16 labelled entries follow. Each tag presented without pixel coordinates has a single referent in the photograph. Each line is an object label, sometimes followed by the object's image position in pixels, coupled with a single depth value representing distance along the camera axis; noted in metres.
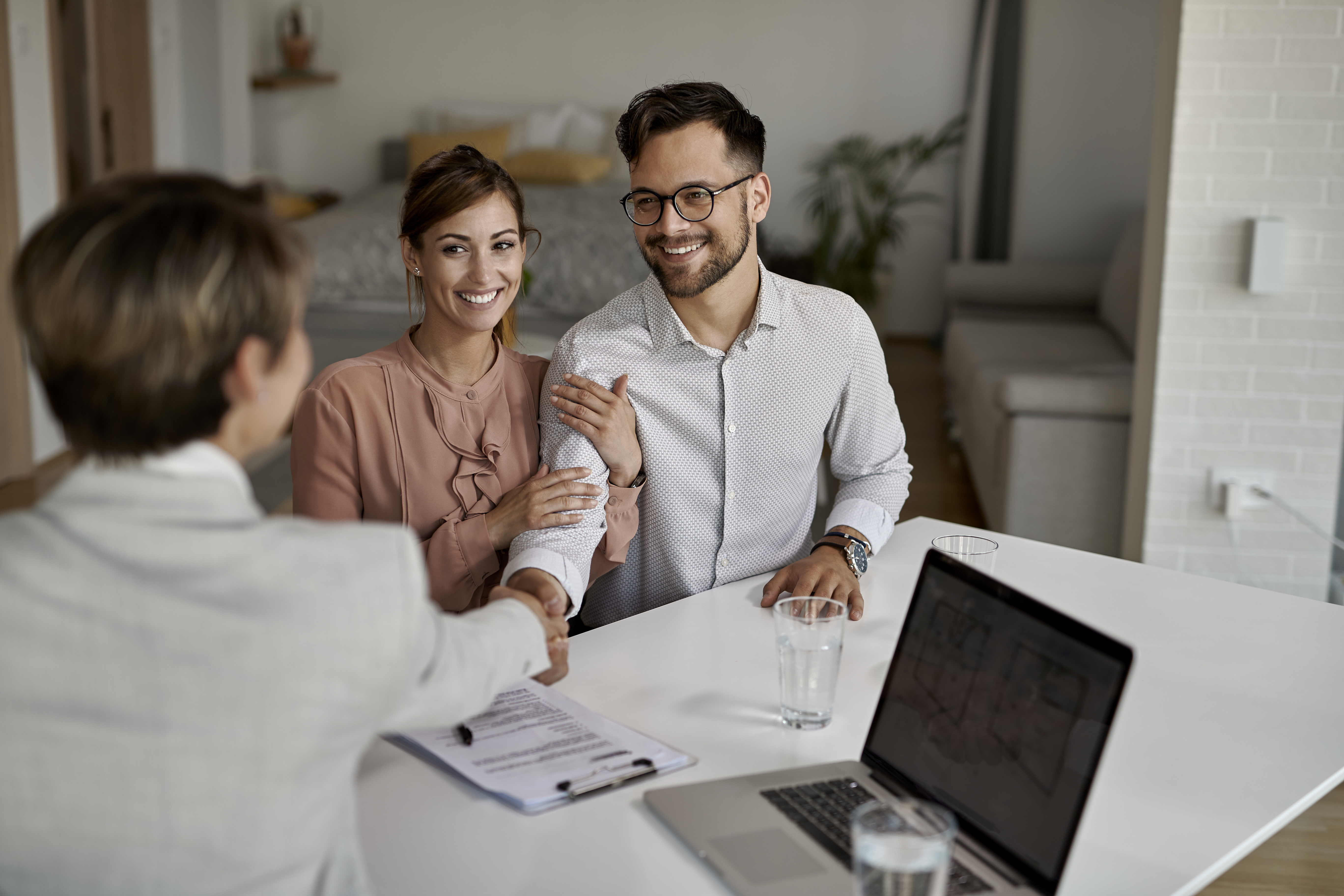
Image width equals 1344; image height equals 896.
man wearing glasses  1.77
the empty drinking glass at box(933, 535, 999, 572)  1.54
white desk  0.99
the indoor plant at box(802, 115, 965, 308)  6.57
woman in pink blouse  1.66
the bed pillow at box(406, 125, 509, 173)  6.77
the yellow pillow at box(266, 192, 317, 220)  6.21
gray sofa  3.39
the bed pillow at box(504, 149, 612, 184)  6.48
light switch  2.91
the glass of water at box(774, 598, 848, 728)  1.22
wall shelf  6.81
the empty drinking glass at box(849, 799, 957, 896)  0.77
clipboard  1.09
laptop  0.88
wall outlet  3.06
